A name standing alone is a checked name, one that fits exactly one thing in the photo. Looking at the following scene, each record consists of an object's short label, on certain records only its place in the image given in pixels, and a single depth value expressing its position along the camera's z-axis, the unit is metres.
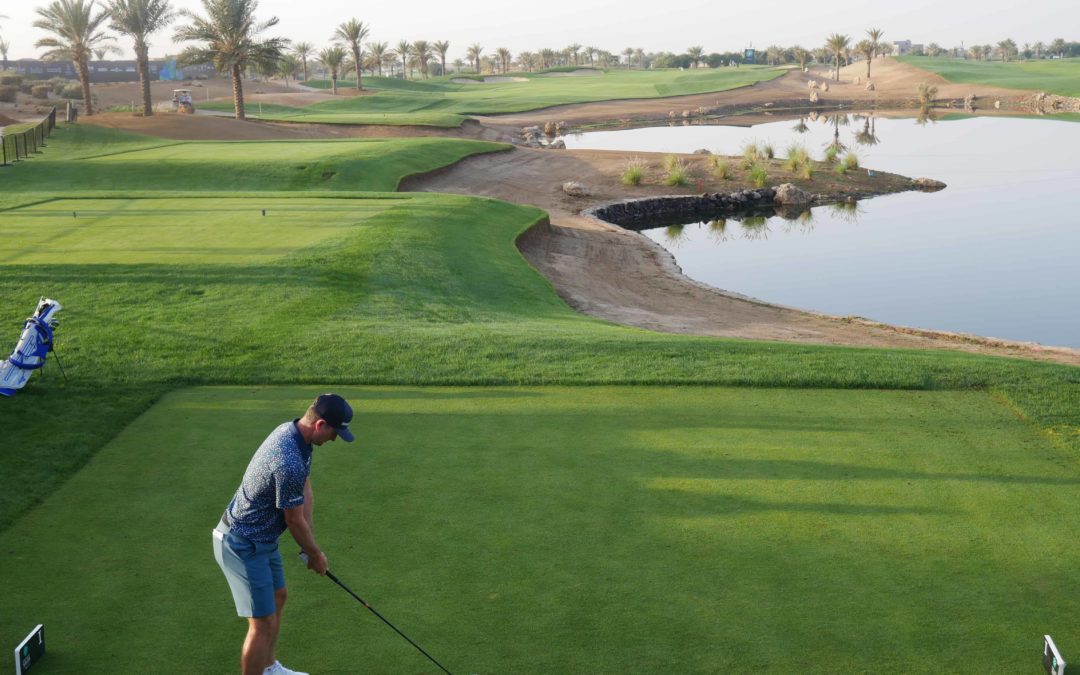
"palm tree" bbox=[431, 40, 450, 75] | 150.12
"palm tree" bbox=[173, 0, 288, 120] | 57.41
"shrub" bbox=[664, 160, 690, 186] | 45.69
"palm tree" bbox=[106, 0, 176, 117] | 55.62
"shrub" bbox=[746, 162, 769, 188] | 45.56
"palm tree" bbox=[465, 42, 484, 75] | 174.25
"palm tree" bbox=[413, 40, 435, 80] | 145.25
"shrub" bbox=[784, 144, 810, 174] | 47.72
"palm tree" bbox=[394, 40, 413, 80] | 145.75
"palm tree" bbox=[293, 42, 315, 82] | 141.84
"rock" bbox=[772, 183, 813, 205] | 44.06
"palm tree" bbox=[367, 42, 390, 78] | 136.75
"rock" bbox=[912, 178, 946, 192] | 46.66
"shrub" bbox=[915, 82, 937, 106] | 95.56
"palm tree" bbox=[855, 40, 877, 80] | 118.62
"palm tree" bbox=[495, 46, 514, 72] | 174.25
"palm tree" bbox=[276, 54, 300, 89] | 60.07
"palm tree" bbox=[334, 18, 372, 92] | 100.44
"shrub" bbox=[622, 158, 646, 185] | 45.50
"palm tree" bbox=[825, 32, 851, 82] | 120.00
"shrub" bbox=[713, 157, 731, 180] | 46.78
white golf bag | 12.16
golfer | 5.95
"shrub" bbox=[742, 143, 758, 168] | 47.53
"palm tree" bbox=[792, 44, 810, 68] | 127.07
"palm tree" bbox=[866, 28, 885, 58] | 118.71
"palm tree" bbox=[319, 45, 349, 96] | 98.00
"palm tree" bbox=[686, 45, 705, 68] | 169.62
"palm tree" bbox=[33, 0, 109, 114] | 56.72
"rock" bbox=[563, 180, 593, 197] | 43.00
